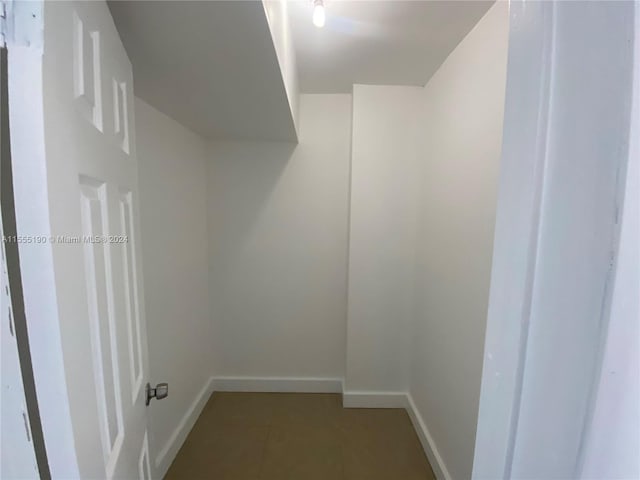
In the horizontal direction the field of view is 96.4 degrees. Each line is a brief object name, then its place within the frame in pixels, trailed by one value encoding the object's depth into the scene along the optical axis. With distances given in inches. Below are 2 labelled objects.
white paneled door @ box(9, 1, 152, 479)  16.1
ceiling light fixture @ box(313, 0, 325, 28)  45.3
